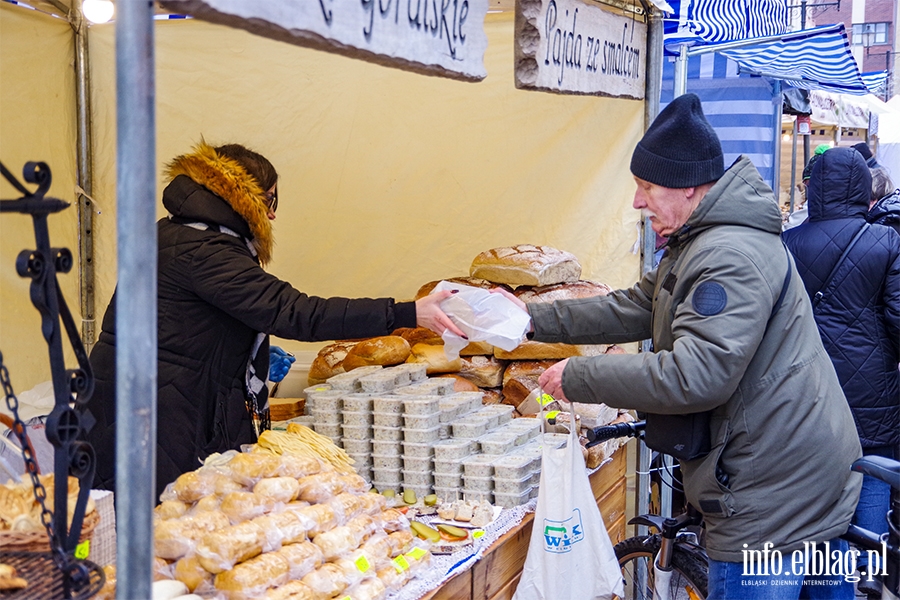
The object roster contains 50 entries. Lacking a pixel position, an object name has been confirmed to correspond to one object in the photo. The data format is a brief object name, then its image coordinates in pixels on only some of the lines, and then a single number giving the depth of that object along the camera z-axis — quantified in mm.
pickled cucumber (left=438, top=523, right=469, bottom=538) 2890
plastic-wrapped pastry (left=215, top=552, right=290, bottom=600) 2127
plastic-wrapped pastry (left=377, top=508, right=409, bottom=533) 2674
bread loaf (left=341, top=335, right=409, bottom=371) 4246
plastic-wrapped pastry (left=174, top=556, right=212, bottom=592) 2176
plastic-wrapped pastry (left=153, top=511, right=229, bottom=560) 2207
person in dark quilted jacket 4094
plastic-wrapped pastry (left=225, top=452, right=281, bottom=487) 2477
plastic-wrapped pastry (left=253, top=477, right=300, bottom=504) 2411
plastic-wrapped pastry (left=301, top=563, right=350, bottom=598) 2254
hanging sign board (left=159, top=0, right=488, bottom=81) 1596
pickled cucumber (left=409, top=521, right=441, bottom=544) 2838
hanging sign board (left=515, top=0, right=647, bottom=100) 2934
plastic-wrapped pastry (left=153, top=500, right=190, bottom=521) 2373
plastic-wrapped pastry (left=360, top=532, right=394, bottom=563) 2469
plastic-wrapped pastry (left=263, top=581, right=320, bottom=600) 2176
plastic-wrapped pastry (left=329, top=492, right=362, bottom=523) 2539
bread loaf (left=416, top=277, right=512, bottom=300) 4516
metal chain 1534
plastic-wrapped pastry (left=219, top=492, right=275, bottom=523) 2334
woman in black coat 3061
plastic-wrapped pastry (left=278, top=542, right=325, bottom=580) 2268
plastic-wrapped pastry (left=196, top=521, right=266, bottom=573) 2162
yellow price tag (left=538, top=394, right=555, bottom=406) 3142
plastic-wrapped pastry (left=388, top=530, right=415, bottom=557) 2594
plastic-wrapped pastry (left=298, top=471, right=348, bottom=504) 2543
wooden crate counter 2730
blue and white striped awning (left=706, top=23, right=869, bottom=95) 6617
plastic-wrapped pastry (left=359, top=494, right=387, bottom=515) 2660
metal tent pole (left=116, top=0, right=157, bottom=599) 1328
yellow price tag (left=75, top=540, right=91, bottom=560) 1918
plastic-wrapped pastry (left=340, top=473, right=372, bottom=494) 2705
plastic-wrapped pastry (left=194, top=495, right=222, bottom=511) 2396
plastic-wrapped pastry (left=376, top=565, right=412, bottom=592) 2434
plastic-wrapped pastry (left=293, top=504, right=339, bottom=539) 2404
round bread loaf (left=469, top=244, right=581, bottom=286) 4379
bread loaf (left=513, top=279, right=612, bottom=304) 4371
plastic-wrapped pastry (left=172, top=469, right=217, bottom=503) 2453
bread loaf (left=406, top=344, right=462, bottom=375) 4270
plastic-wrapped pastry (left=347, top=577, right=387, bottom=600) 2318
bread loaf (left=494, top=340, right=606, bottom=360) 4398
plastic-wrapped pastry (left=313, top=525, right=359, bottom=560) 2385
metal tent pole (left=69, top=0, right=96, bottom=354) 4980
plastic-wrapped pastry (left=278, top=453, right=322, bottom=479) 2576
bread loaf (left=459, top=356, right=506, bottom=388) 4438
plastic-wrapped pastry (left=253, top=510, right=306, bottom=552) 2285
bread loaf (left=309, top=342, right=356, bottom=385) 4367
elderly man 2482
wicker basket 1809
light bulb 4703
